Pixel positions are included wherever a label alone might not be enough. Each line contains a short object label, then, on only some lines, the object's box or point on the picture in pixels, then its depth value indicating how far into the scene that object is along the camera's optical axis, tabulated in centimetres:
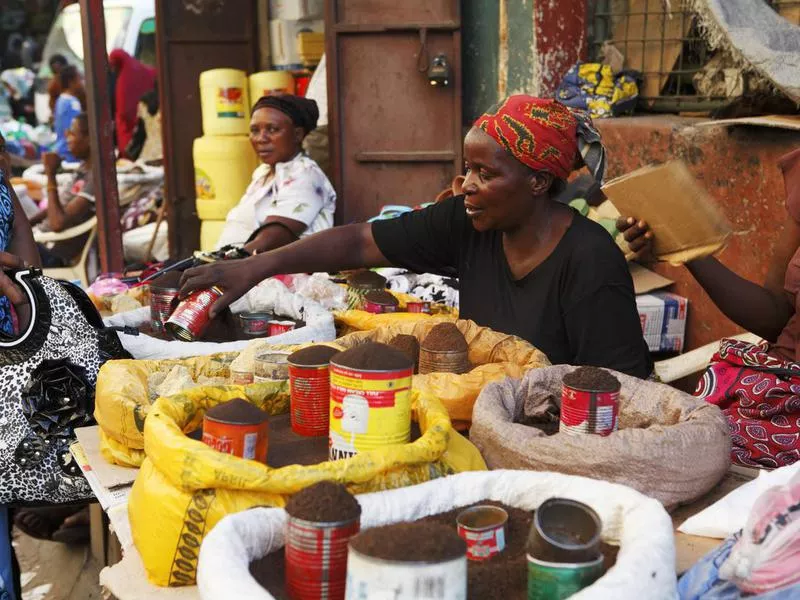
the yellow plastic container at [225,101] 612
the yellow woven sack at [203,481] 140
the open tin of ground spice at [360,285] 321
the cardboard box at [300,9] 676
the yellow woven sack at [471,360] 188
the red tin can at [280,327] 263
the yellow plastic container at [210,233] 617
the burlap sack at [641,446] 153
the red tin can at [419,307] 288
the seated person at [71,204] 720
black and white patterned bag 219
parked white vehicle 1161
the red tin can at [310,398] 172
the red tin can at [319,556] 119
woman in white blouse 468
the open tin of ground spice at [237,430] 147
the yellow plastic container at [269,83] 618
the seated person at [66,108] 1010
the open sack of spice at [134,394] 182
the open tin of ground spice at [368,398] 145
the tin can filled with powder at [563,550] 115
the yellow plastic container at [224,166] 607
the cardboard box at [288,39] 685
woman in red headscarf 227
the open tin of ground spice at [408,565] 104
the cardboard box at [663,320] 412
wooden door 532
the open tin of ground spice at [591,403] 157
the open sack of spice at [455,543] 107
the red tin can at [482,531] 131
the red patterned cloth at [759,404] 216
